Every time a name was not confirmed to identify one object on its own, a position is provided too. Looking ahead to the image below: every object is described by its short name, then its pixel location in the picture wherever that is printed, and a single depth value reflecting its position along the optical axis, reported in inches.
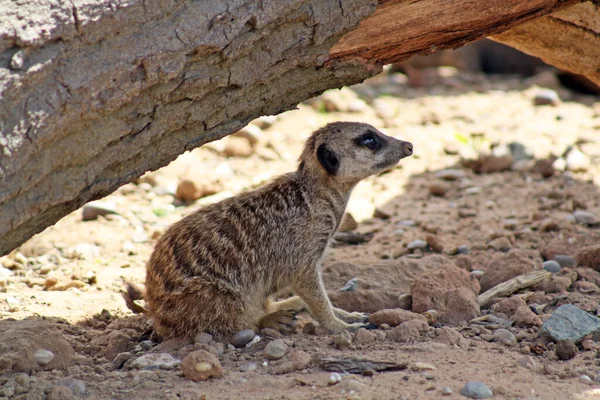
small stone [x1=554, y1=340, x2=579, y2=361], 262.5
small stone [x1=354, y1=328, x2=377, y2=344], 278.7
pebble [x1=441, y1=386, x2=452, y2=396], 229.6
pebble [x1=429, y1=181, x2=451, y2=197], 482.6
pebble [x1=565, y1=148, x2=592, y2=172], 495.2
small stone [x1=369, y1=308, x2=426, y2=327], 294.7
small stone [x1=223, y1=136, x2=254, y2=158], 550.0
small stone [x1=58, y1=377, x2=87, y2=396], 237.5
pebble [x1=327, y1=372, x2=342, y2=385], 238.4
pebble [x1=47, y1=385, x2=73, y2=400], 230.4
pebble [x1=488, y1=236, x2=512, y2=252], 386.9
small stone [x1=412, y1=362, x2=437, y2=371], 249.6
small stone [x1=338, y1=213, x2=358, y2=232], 427.5
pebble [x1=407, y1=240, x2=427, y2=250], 398.0
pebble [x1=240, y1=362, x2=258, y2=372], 257.4
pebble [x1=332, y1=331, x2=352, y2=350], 272.7
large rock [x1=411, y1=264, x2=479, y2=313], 311.3
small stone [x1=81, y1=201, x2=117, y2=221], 433.4
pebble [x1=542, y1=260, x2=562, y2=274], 350.9
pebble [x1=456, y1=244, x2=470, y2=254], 390.8
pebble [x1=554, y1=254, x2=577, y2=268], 355.9
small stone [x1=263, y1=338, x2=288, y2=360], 267.1
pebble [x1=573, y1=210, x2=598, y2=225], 413.1
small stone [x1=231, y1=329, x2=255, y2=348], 289.3
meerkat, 292.4
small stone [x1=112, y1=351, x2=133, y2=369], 271.4
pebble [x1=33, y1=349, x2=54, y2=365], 260.5
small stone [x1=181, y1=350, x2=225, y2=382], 245.6
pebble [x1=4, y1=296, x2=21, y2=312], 312.1
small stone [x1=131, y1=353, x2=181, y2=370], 262.5
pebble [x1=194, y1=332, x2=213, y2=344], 284.8
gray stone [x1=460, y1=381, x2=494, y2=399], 227.6
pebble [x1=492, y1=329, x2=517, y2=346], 279.4
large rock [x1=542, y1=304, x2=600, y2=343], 274.8
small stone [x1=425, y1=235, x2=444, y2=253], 391.5
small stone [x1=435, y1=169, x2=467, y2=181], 508.1
